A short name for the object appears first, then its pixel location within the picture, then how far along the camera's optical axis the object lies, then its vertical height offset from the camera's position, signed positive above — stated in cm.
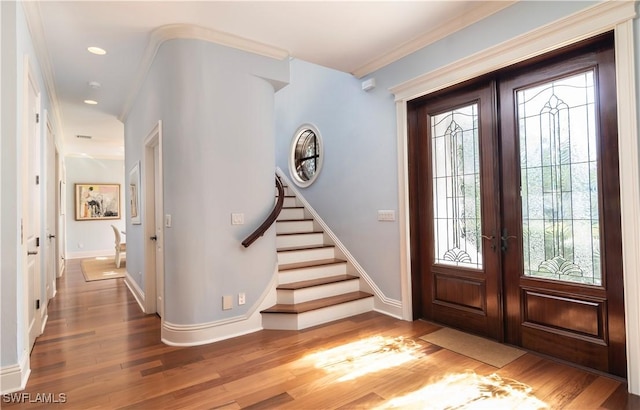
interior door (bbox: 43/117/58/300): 436 +4
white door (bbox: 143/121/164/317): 389 -10
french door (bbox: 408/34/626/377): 233 -2
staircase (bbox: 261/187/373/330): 337 -82
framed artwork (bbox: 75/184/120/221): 928 +39
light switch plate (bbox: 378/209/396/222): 367 -7
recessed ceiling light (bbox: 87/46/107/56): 342 +170
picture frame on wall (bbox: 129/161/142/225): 449 +29
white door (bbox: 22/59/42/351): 250 +10
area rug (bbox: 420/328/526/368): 262 -118
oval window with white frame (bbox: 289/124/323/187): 507 +89
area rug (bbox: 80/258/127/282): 629 -111
